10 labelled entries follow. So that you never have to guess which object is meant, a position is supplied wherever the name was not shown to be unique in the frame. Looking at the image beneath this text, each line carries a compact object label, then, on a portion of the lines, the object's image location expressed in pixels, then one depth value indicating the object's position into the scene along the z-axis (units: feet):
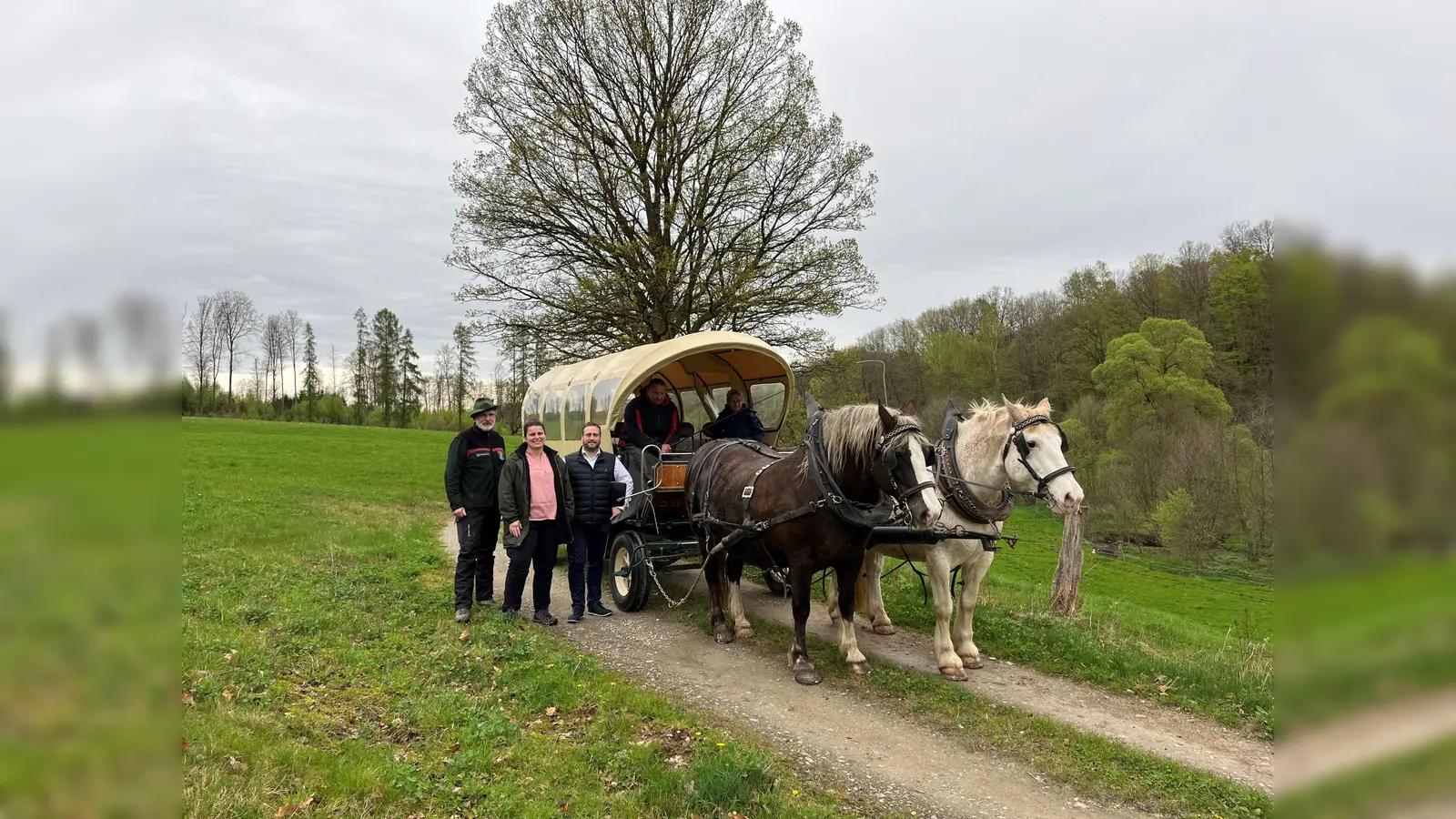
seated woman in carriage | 29.35
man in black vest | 24.47
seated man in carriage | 28.68
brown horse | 17.97
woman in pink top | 22.94
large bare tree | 51.65
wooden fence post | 26.18
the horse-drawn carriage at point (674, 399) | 25.84
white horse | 18.78
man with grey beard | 23.86
